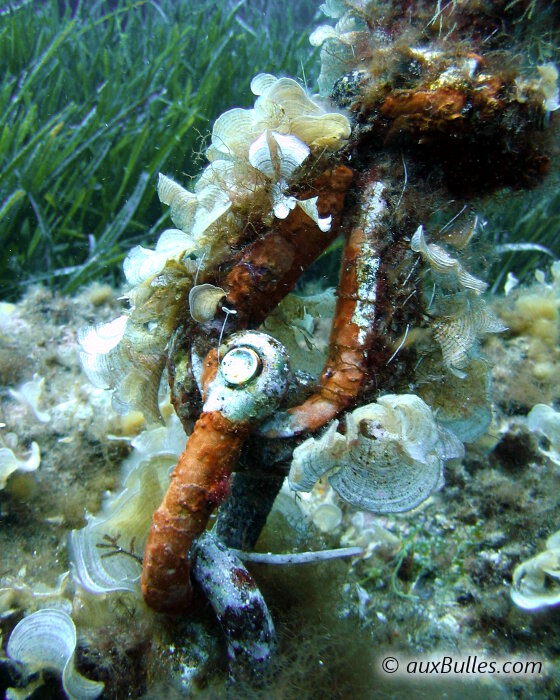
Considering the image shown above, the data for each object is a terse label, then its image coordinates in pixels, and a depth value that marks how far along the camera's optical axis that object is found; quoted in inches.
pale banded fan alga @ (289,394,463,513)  9.5
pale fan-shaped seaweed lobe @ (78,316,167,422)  11.1
